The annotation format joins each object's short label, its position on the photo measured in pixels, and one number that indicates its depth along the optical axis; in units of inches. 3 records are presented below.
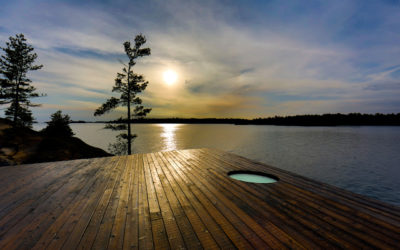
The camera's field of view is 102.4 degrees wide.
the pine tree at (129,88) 575.2
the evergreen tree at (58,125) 898.7
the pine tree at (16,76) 636.1
